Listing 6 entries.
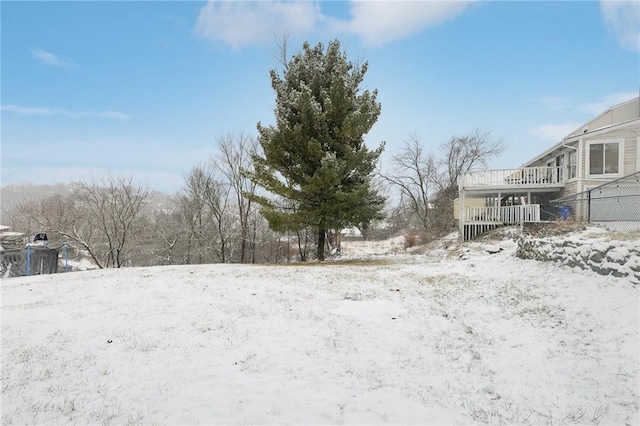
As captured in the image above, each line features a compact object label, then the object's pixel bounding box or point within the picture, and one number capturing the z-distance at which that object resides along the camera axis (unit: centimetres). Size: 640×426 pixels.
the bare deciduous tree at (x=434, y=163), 3391
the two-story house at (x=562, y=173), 1486
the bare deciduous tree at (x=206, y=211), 2758
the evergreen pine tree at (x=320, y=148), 1317
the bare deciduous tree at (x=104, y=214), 2598
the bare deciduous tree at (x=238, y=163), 2573
